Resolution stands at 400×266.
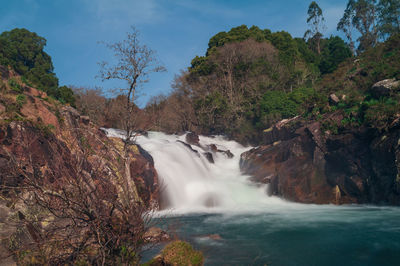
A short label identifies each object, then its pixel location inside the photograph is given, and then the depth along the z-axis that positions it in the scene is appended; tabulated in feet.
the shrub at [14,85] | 49.54
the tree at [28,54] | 107.90
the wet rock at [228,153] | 104.52
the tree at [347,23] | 199.71
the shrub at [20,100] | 46.24
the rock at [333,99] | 72.76
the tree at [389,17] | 162.39
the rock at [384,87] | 59.41
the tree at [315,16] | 231.50
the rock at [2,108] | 42.28
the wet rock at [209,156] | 94.71
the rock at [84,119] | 61.11
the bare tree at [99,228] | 15.72
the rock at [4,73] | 51.87
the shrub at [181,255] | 23.44
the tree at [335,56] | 150.51
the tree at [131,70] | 35.65
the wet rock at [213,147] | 105.13
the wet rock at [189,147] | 91.57
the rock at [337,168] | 54.44
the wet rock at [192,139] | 109.73
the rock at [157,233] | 33.68
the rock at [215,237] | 38.78
